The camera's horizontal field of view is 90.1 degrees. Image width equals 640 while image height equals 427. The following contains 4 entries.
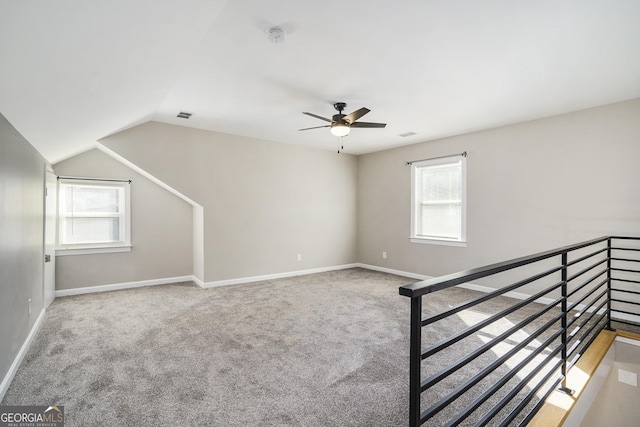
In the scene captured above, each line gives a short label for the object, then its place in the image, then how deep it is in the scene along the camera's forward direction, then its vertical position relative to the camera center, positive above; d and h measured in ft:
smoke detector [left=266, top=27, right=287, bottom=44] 7.48 +4.22
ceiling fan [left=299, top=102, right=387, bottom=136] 12.05 +3.40
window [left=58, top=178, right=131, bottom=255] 15.38 -0.29
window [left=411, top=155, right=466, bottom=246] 17.42 +0.68
